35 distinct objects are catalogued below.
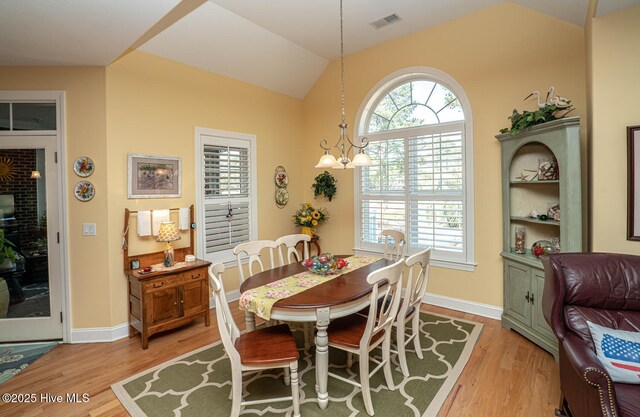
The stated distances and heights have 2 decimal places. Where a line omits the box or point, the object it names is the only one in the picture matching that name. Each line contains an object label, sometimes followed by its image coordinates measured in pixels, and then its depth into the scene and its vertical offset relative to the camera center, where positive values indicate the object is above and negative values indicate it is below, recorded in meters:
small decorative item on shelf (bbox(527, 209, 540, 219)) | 3.39 -0.11
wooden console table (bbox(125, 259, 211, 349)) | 3.25 -0.97
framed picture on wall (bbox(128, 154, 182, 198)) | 3.55 +0.36
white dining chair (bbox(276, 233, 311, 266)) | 3.45 -0.39
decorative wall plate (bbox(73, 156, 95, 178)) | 3.35 +0.45
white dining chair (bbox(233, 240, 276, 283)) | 3.11 -0.41
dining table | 2.20 -0.71
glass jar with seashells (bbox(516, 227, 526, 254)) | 3.47 -0.40
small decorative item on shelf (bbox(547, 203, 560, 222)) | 3.16 -0.09
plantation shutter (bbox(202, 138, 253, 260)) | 4.27 +0.17
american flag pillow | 1.74 -0.86
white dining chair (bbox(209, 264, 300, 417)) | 2.04 -0.99
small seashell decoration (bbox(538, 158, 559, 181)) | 3.16 +0.32
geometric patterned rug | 2.28 -1.43
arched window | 4.00 +0.50
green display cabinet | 2.79 -0.05
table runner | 2.27 -0.65
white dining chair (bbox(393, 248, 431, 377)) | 2.51 -0.86
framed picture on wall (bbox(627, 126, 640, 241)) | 2.45 +0.15
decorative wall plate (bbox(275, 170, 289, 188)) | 5.17 +0.45
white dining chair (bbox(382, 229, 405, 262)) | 3.67 -0.40
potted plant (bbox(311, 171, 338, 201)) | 5.13 +0.34
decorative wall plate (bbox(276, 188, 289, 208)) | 5.19 +0.15
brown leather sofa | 1.97 -0.65
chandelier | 2.85 +0.40
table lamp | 3.50 -0.32
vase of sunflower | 5.16 -0.19
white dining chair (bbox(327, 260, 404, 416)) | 2.15 -0.96
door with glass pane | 3.32 -0.33
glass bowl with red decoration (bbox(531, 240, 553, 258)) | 3.22 -0.45
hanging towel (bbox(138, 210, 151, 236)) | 3.50 -0.16
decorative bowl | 2.91 -0.54
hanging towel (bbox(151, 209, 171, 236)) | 3.57 -0.11
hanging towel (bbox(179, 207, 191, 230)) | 3.85 -0.13
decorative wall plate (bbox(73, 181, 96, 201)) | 3.35 +0.19
